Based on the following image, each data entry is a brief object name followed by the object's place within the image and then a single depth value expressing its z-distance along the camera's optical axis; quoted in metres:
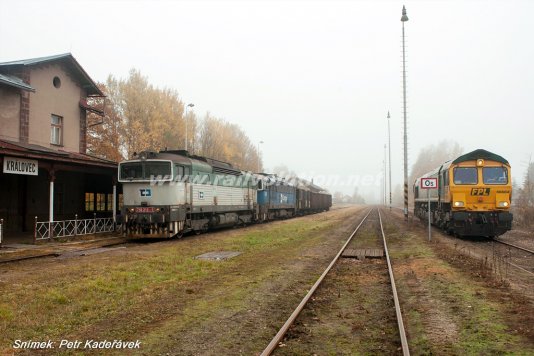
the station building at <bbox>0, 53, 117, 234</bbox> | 20.16
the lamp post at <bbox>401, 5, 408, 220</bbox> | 31.78
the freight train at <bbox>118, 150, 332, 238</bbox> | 18.83
